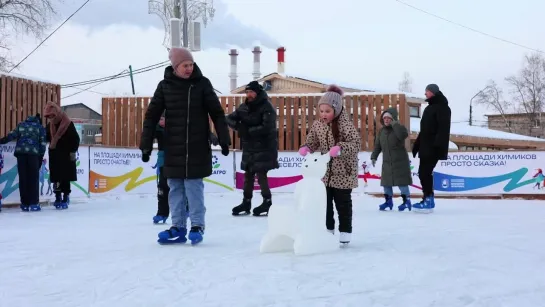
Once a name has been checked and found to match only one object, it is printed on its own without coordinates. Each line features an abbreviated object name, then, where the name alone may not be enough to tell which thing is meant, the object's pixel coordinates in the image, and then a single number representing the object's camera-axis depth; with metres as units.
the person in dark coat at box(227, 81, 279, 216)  6.55
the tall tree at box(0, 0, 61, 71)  21.36
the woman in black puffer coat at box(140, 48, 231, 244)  4.20
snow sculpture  3.74
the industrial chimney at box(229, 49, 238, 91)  28.20
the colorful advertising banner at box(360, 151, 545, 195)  11.43
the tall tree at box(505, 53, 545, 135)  43.28
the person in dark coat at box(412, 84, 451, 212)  6.91
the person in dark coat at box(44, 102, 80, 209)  8.04
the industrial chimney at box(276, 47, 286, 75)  26.74
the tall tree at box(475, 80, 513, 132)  46.38
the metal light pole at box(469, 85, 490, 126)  46.19
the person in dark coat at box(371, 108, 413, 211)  7.60
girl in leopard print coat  4.13
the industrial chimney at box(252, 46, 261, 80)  27.91
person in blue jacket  7.74
